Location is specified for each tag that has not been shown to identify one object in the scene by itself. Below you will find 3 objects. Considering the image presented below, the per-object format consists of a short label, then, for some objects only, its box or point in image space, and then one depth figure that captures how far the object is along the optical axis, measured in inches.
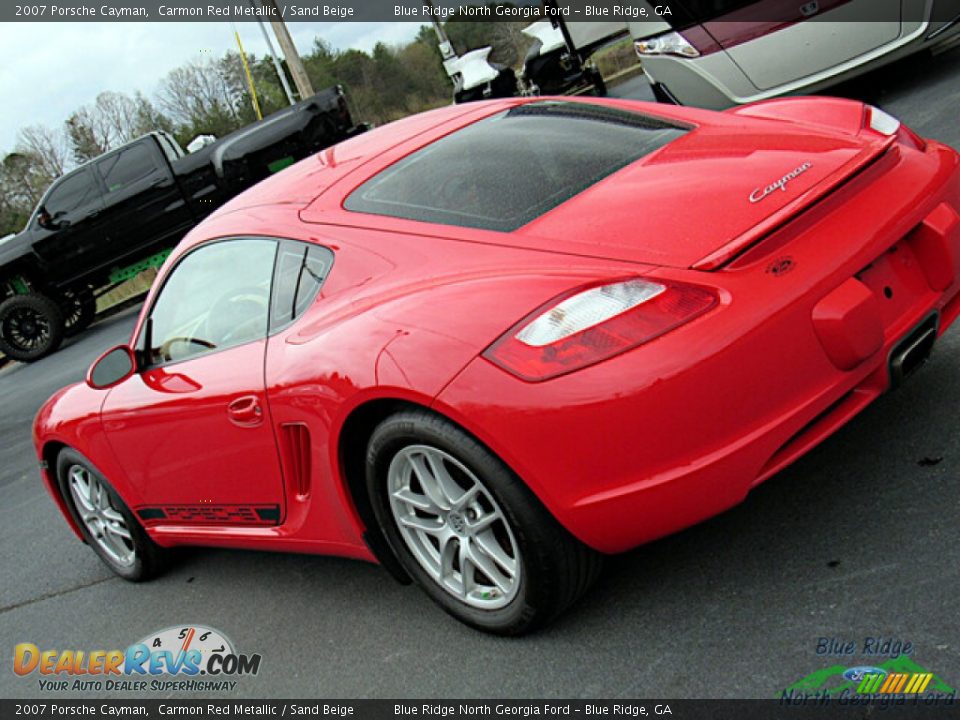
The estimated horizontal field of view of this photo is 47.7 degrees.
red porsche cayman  102.1
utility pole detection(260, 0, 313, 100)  953.5
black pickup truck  585.9
